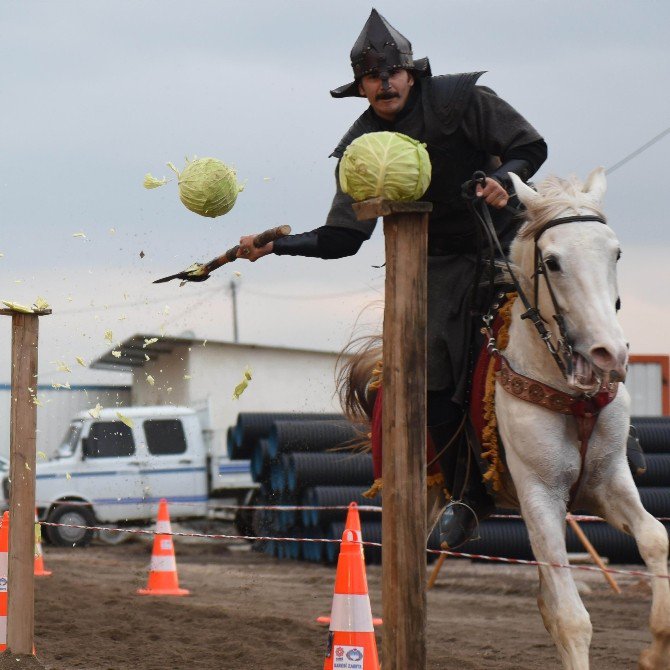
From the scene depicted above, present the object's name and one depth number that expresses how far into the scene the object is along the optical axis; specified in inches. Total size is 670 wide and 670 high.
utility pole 1706.4
